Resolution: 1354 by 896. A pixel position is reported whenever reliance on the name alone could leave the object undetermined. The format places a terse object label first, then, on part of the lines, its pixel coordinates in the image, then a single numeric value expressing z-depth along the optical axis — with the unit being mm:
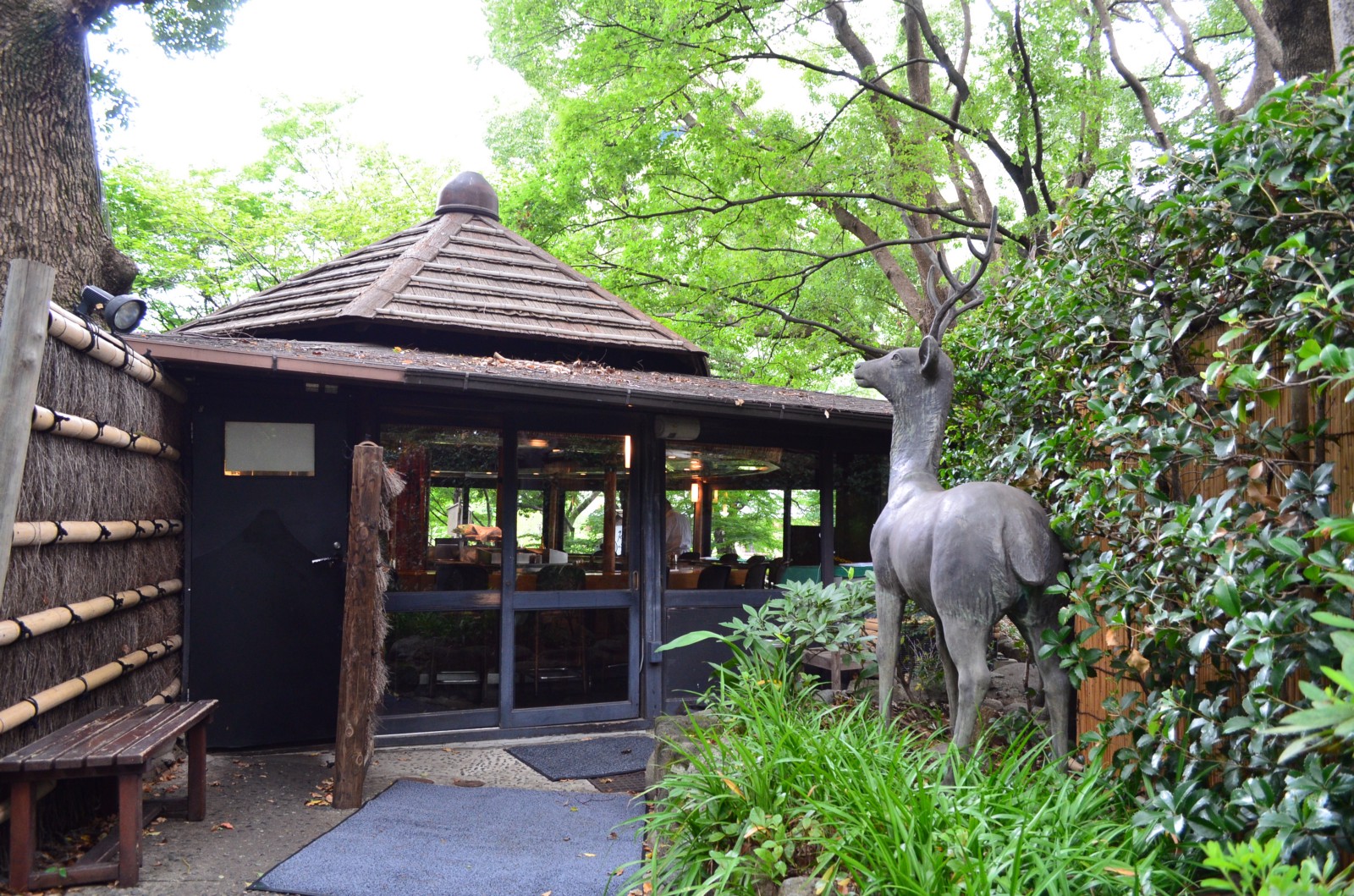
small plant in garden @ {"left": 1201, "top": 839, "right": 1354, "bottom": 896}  1665
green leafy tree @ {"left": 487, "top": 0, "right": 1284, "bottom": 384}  10859
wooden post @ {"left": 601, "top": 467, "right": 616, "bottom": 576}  7887
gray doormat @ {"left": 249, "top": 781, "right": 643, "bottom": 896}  4207
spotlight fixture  4801
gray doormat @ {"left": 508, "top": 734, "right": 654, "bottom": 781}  6410
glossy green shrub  2451
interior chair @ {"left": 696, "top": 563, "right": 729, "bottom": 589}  8328
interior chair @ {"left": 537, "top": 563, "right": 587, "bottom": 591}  7629
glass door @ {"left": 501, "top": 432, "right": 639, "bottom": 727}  7520
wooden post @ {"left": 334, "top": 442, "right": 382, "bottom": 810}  5398
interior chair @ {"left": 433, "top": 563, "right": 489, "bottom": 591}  7262
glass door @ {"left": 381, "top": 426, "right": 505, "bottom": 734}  7117
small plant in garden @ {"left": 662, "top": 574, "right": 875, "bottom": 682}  5570
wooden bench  3848
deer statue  3756
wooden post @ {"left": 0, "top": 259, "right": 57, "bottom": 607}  3705
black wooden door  6613
